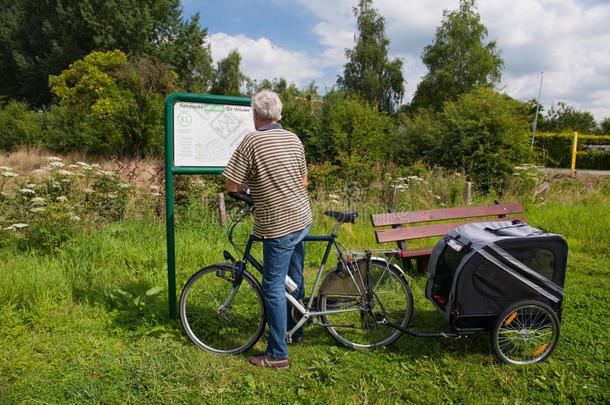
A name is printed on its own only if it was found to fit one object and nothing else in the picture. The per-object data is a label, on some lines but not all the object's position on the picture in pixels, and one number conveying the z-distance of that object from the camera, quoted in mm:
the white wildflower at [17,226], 4772
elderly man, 2613
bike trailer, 2795
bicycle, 3057
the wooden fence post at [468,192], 8336
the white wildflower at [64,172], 5734
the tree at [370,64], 33031
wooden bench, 4410
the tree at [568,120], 43159
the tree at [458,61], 28641
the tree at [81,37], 26844
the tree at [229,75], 41094
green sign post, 3350
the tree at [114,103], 14609
